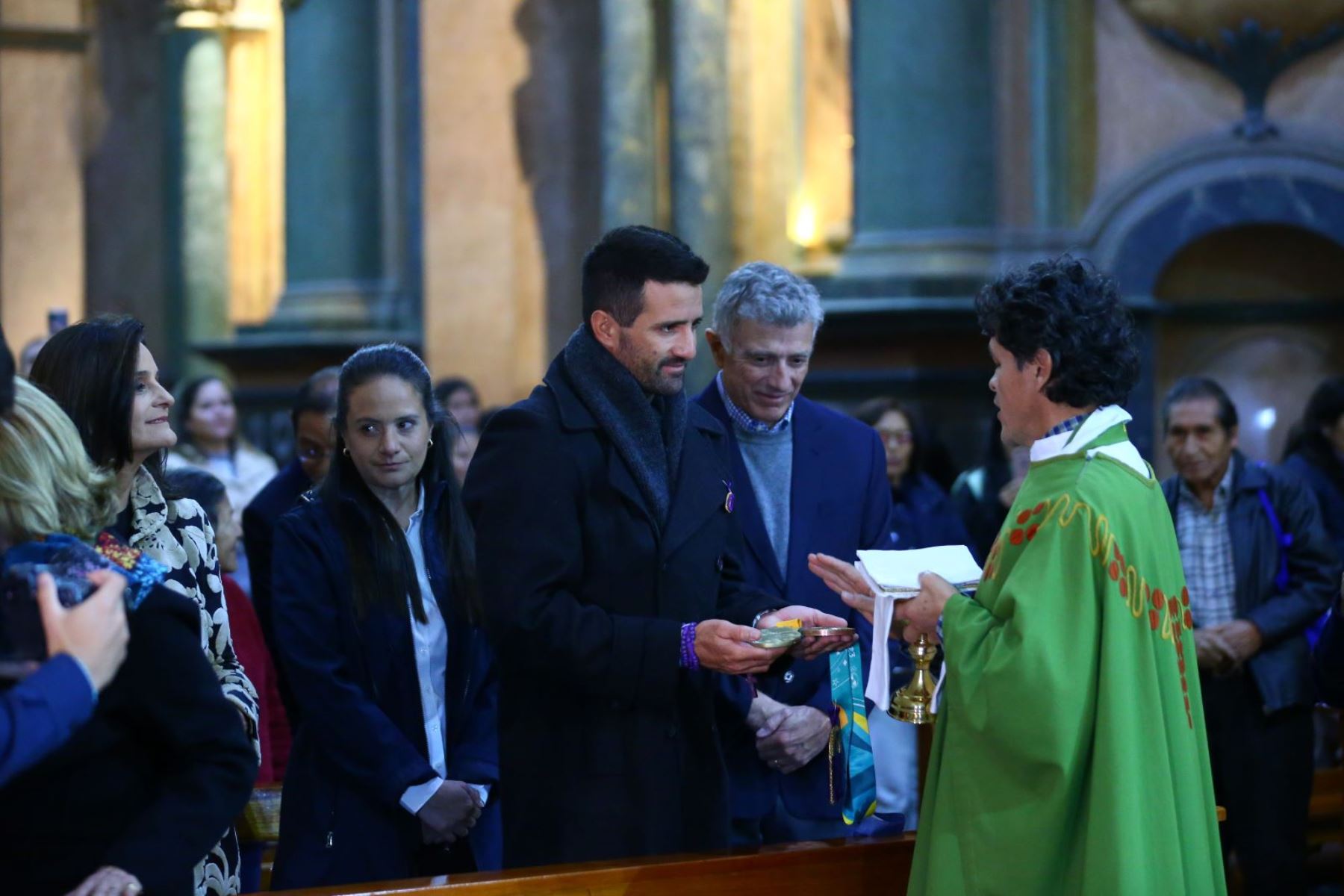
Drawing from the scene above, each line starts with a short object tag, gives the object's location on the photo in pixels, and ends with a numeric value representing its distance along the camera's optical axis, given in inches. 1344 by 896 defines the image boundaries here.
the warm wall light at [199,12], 429.1
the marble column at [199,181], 426.9
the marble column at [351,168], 398.6
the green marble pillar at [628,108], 352.2
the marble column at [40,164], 456.1
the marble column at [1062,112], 320.2
